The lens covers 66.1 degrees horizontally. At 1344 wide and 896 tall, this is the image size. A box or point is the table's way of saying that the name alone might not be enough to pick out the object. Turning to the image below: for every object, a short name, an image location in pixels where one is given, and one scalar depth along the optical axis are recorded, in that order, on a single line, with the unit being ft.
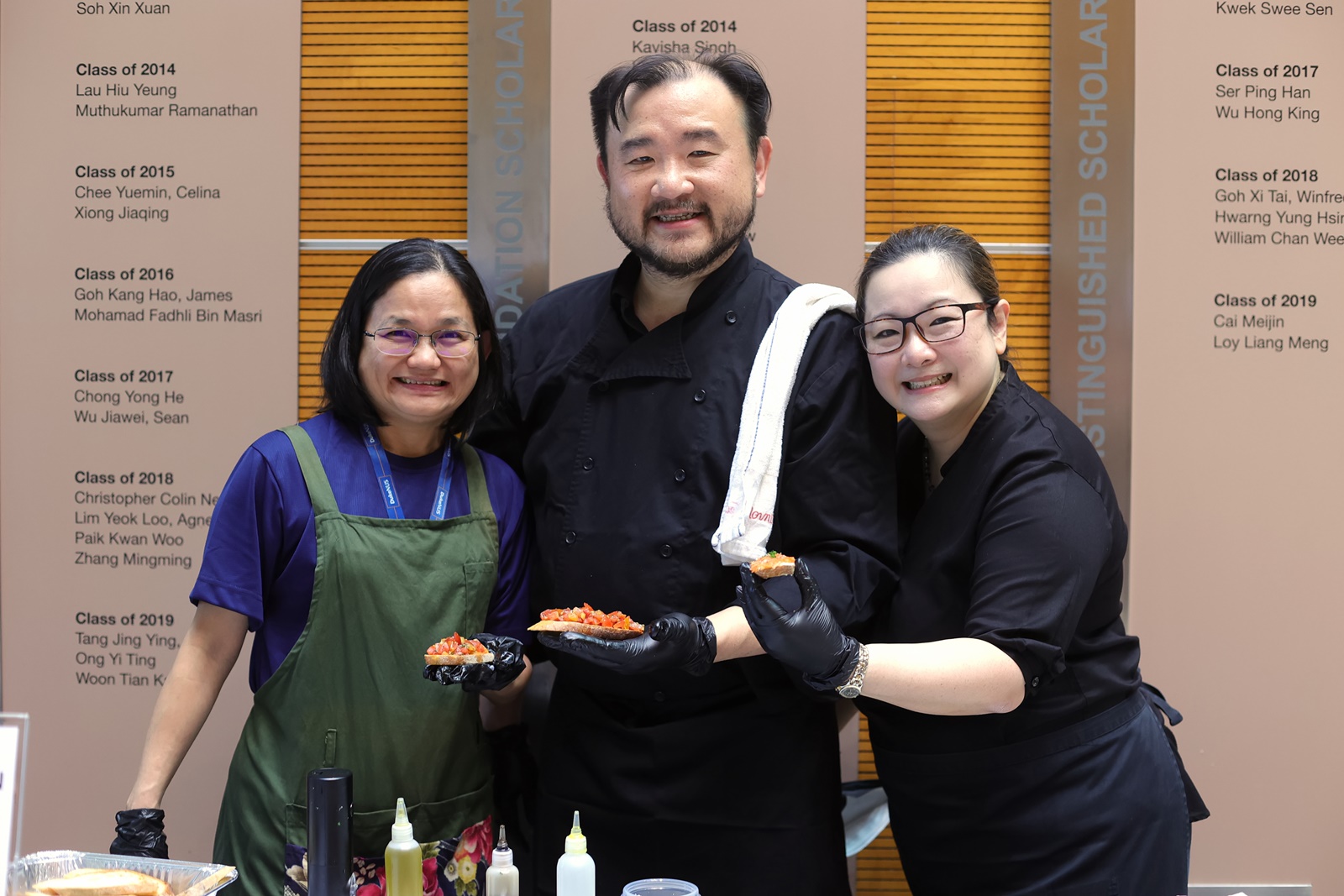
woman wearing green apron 6.24
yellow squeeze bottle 5.06
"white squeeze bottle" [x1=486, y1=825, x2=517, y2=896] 5.01
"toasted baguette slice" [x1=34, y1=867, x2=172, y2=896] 4.63
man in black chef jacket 6.48
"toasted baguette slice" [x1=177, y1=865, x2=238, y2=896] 4.79
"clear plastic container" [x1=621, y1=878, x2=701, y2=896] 5.07
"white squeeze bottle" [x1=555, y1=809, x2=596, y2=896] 4.92
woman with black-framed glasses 5.53
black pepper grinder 5.08
